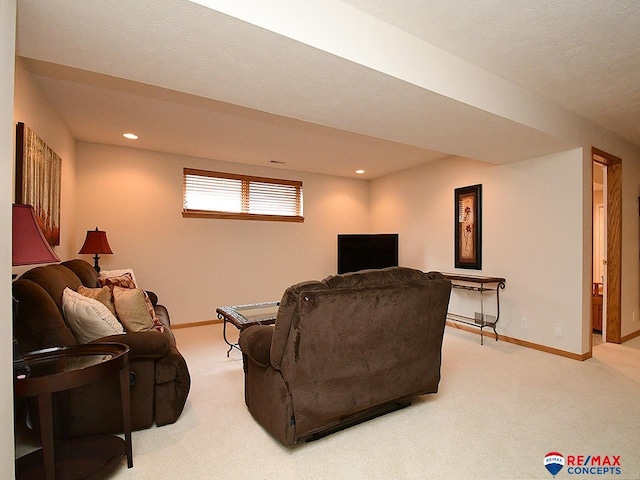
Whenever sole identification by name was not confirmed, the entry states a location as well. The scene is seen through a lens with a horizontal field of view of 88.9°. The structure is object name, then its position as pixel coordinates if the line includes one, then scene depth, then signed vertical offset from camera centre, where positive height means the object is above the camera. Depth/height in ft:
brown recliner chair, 5.83 -2.18
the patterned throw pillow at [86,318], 6.61 -1.61
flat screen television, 17.17 -0.54
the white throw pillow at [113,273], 11.44 -1.22
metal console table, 12.76 -1.90
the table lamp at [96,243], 11.97 -0.14
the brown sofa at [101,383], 5.74 -2.77
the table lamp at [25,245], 4.36 -0.08
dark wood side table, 4.40 -2.31
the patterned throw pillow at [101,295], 8.07 -1.39
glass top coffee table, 9.52 -2.42
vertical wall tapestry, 7.03 +1.51
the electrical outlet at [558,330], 11.35 -3.07
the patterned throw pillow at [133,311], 7.90 -1.75
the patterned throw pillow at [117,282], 10.54 -1.39
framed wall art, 14.01 +0.66
